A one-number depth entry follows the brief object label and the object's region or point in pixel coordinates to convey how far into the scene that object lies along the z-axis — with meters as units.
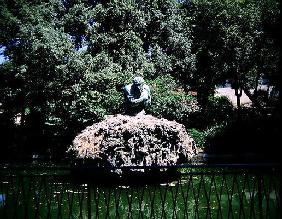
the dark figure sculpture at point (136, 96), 11.11
